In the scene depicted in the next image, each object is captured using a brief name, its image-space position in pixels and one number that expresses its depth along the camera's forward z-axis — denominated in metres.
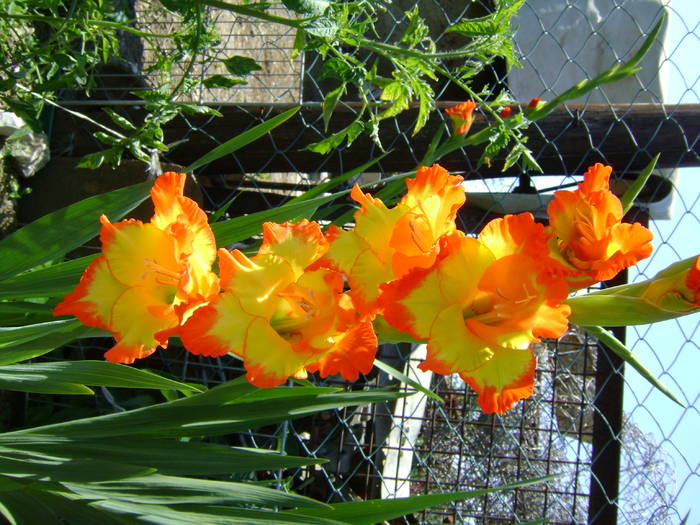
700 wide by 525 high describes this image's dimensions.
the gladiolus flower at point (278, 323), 0.47
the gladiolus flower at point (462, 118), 1.15
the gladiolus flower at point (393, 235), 0.50
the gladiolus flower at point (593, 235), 0.50
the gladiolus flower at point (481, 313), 0.45
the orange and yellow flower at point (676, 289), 0.47
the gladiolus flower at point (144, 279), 0.50
